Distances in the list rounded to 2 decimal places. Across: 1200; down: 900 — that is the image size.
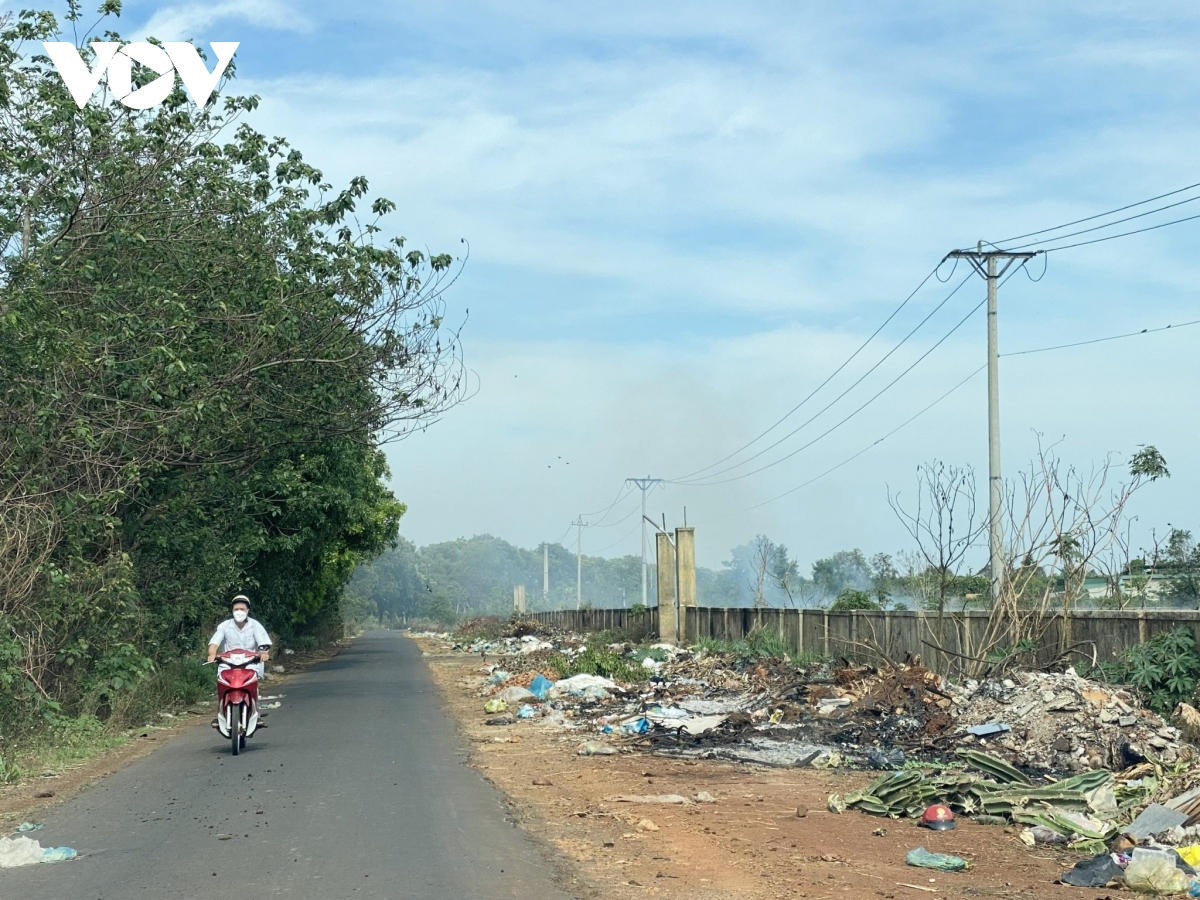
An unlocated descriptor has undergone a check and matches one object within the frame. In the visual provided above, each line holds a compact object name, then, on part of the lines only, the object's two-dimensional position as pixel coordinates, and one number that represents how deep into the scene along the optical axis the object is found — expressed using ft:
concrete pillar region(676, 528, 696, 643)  115.44
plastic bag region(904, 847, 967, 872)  26.61
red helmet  31.68
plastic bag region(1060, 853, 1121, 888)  25.31
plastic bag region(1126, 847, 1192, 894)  24.14
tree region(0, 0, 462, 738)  50.14
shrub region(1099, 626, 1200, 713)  45.47
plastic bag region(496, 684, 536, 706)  70.13
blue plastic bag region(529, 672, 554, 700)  71.85
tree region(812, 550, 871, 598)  310.86
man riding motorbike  48.96
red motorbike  47.34
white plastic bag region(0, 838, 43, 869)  26.79
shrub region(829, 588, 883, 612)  104.83
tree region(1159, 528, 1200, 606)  98.80
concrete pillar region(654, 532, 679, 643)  116.06
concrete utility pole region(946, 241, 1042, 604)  93.45
